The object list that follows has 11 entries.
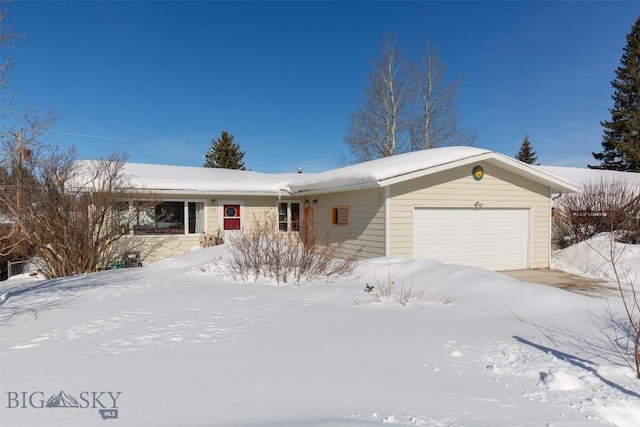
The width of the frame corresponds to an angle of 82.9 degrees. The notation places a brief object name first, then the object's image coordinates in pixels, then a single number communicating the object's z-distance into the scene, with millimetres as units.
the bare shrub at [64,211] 9508
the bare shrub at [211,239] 13062
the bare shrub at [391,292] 5609
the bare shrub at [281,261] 7559
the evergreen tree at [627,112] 29266
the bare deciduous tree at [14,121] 6328
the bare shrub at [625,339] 3221
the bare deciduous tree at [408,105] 20875
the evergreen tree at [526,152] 37500
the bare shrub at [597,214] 11164
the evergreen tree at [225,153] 34062
